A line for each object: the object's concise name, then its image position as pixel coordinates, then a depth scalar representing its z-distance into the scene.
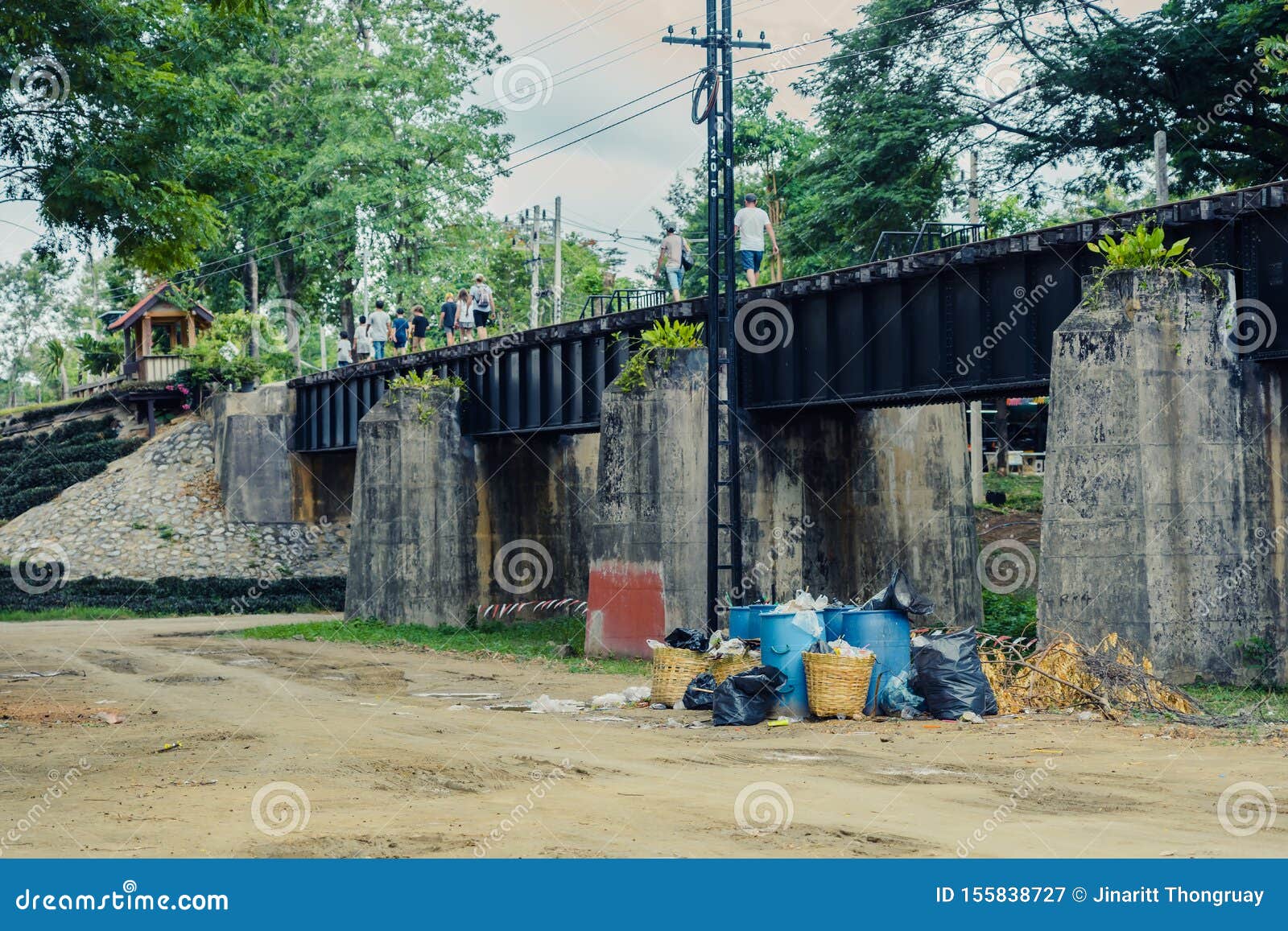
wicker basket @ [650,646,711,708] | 18.09
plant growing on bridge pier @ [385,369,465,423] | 35.44
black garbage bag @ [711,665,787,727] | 16.36
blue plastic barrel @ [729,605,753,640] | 17.84
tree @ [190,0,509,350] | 55.53
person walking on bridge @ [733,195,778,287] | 25.41
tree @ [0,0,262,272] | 19.12
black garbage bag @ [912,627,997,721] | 16.27
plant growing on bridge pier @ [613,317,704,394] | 26.39
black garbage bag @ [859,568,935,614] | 16.38
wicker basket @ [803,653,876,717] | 16.20
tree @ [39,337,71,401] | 71.19
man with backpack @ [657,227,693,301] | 28.20
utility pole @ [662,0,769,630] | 22.30
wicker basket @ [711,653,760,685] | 17.42
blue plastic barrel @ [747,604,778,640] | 17.78
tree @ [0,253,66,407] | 114.69
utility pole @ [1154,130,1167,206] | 25.67
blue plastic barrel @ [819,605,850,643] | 16.69
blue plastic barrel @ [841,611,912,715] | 16.47
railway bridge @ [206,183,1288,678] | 18.53
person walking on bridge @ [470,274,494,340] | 37.44
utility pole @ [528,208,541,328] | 56.70
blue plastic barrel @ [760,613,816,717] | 16.45
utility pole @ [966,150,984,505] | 42.34
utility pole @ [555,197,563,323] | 56.09
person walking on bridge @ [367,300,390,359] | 41.59
